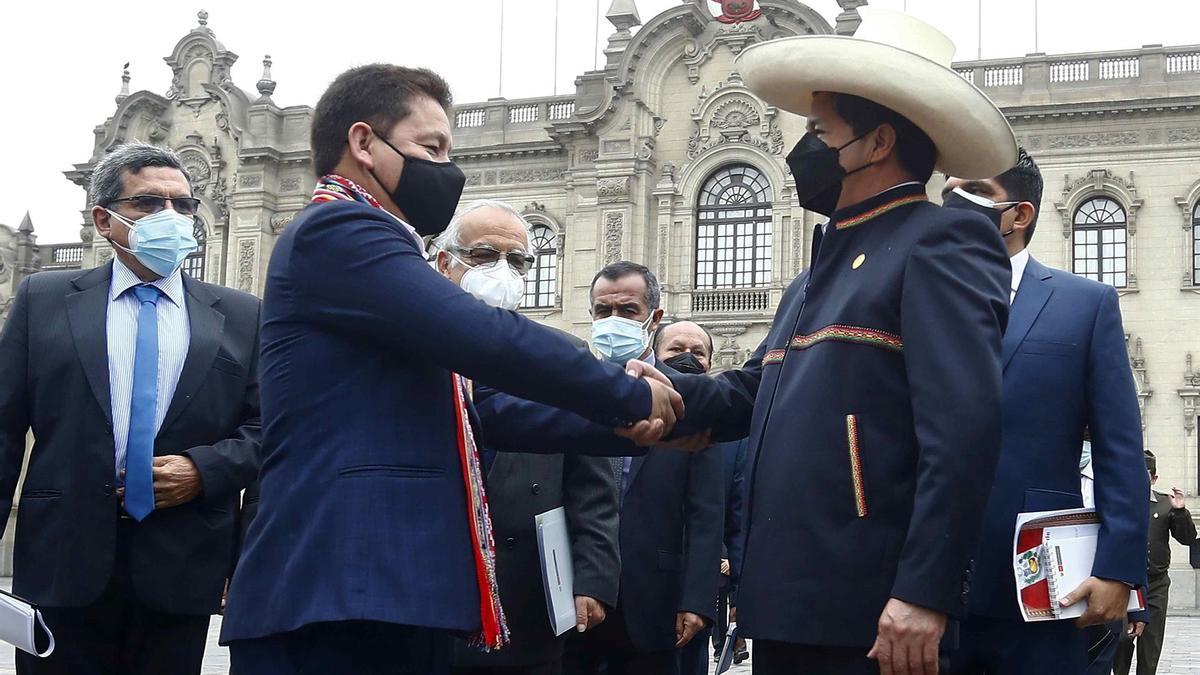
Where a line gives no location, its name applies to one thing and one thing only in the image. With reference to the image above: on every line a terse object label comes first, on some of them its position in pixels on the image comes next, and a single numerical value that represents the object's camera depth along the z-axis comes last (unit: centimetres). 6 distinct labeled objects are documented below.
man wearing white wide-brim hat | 350
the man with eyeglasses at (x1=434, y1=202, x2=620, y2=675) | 530
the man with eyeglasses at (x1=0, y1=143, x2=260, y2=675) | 481
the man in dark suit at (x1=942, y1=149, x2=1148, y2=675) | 434
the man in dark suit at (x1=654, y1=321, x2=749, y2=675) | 720
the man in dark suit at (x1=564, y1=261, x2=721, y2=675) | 627
